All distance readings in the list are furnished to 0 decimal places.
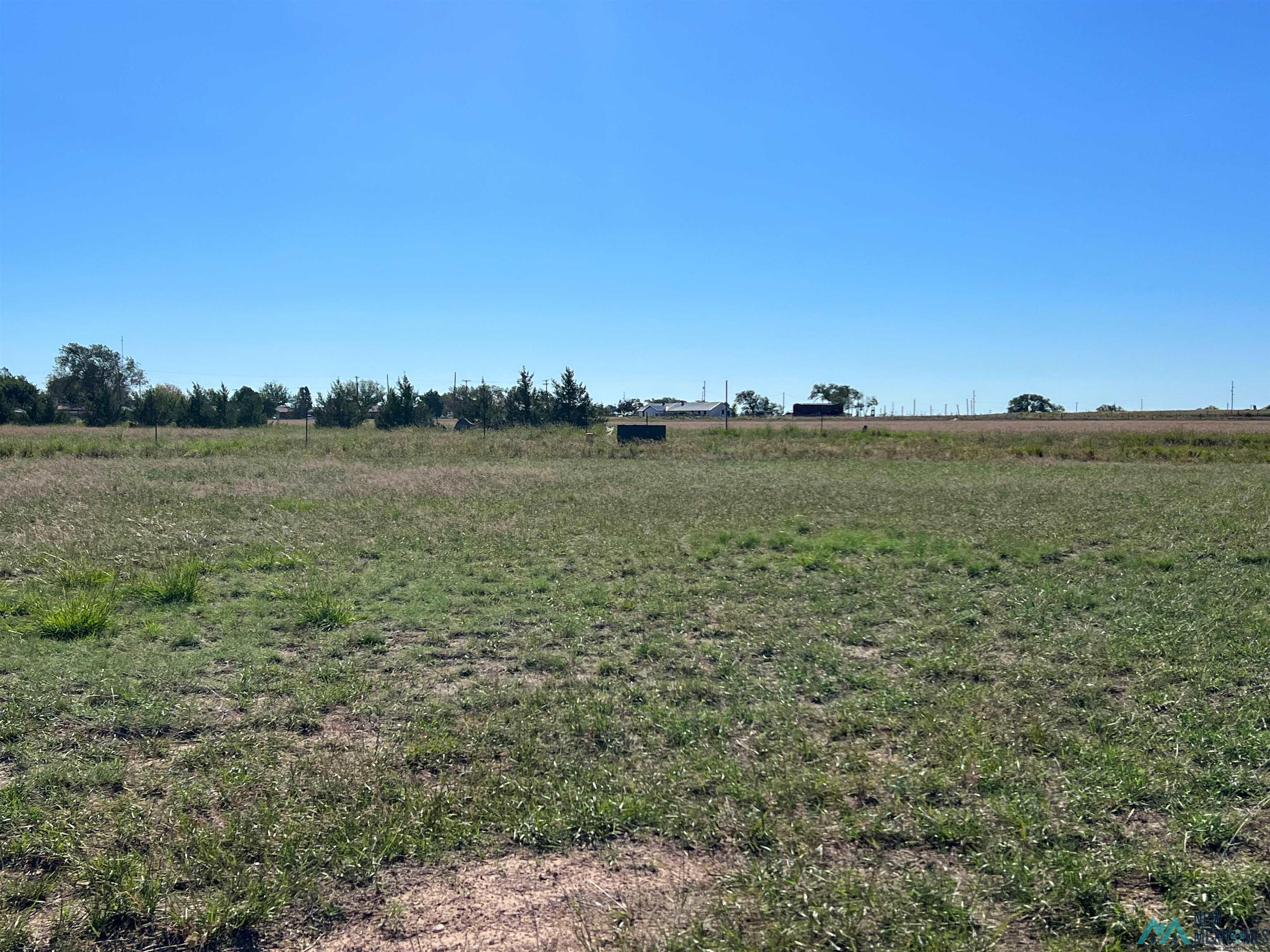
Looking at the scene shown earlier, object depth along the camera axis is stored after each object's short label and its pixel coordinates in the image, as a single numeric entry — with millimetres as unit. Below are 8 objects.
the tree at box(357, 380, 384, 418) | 61156
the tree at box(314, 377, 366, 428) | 57625
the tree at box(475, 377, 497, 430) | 50784
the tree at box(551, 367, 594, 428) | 56688
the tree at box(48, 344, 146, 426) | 80688
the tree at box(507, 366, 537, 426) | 55438
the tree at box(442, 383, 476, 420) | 56781
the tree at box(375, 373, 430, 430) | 52875
